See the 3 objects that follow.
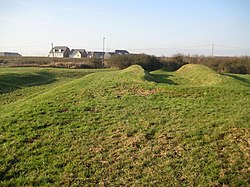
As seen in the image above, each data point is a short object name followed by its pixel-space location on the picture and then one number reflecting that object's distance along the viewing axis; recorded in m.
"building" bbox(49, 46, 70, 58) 98.95
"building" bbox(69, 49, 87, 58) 99.88
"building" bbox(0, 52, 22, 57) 128.12
